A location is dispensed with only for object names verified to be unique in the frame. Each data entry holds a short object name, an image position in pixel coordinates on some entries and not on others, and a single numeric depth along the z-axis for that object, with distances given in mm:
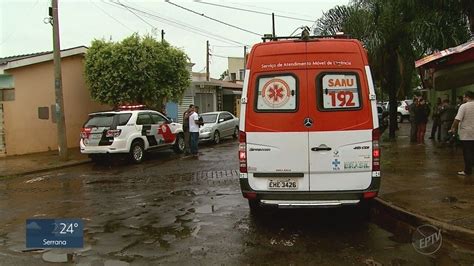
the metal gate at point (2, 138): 18312
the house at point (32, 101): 18500
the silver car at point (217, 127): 20991
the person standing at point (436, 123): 17822
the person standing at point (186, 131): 16572
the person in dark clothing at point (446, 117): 15656
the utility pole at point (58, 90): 16109
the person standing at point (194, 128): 16438
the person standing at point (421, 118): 17422
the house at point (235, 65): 62956
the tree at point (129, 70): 19547
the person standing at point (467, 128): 9648
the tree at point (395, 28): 13445
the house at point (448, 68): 10688
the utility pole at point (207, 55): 43075
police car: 14961
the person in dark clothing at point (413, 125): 17781
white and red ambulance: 6465
